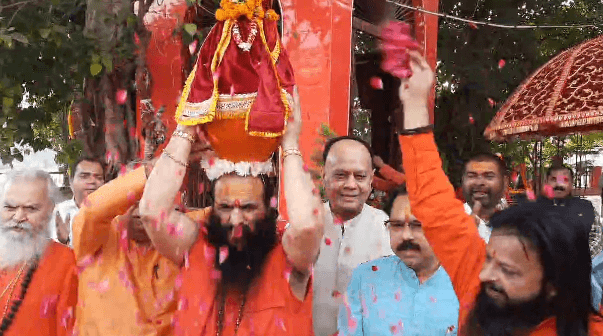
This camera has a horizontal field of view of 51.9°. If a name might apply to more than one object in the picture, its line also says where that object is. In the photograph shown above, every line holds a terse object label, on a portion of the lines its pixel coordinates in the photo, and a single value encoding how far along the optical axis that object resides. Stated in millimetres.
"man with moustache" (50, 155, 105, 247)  3875
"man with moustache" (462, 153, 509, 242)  3619
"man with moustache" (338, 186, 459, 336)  2416
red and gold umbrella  3088
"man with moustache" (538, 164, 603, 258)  5305
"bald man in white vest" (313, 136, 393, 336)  2943
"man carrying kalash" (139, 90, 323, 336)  2266
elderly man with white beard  2637
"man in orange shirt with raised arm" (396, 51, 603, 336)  1706
